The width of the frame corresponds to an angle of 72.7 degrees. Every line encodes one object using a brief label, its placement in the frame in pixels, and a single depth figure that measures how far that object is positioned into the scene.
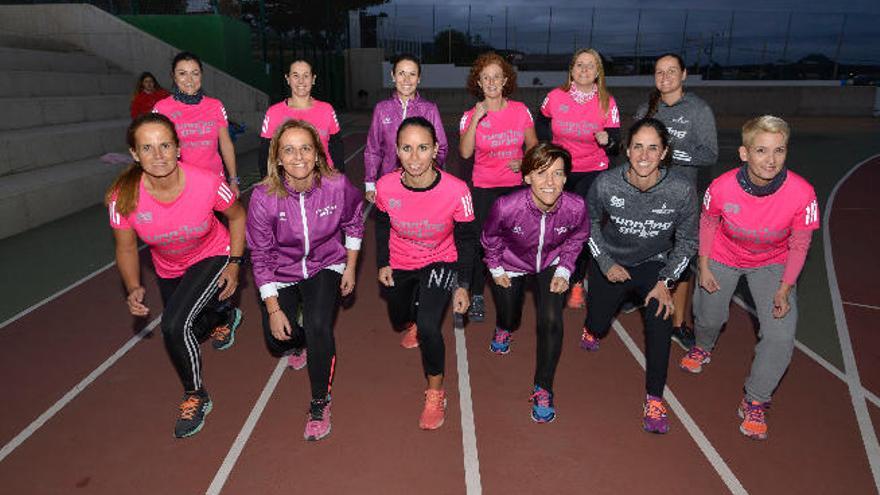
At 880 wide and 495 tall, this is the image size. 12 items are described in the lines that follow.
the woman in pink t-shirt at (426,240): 3.61
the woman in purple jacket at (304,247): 3.55
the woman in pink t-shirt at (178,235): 3.47
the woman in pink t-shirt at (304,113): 5.49
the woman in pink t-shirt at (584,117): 4.93
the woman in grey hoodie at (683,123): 4.47
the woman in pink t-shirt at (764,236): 3.50
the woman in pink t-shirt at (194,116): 5.43
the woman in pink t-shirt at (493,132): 4.77
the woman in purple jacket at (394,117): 5.08
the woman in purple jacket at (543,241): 3.56
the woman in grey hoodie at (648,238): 3.60
